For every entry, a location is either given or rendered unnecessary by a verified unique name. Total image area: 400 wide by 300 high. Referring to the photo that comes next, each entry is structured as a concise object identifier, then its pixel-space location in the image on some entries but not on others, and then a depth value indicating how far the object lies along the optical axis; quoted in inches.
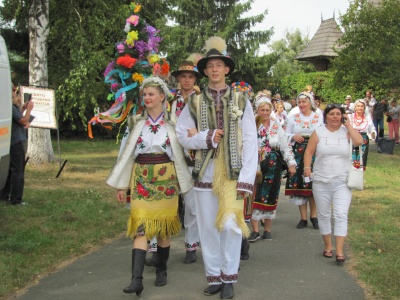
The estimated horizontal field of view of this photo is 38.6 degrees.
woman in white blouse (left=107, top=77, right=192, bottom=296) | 202.2
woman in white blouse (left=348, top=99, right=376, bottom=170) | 399.7
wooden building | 1701.5
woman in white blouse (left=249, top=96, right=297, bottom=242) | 285.7
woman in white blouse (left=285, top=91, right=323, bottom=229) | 319.9
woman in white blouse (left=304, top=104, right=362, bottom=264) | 247.8
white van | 268.1
